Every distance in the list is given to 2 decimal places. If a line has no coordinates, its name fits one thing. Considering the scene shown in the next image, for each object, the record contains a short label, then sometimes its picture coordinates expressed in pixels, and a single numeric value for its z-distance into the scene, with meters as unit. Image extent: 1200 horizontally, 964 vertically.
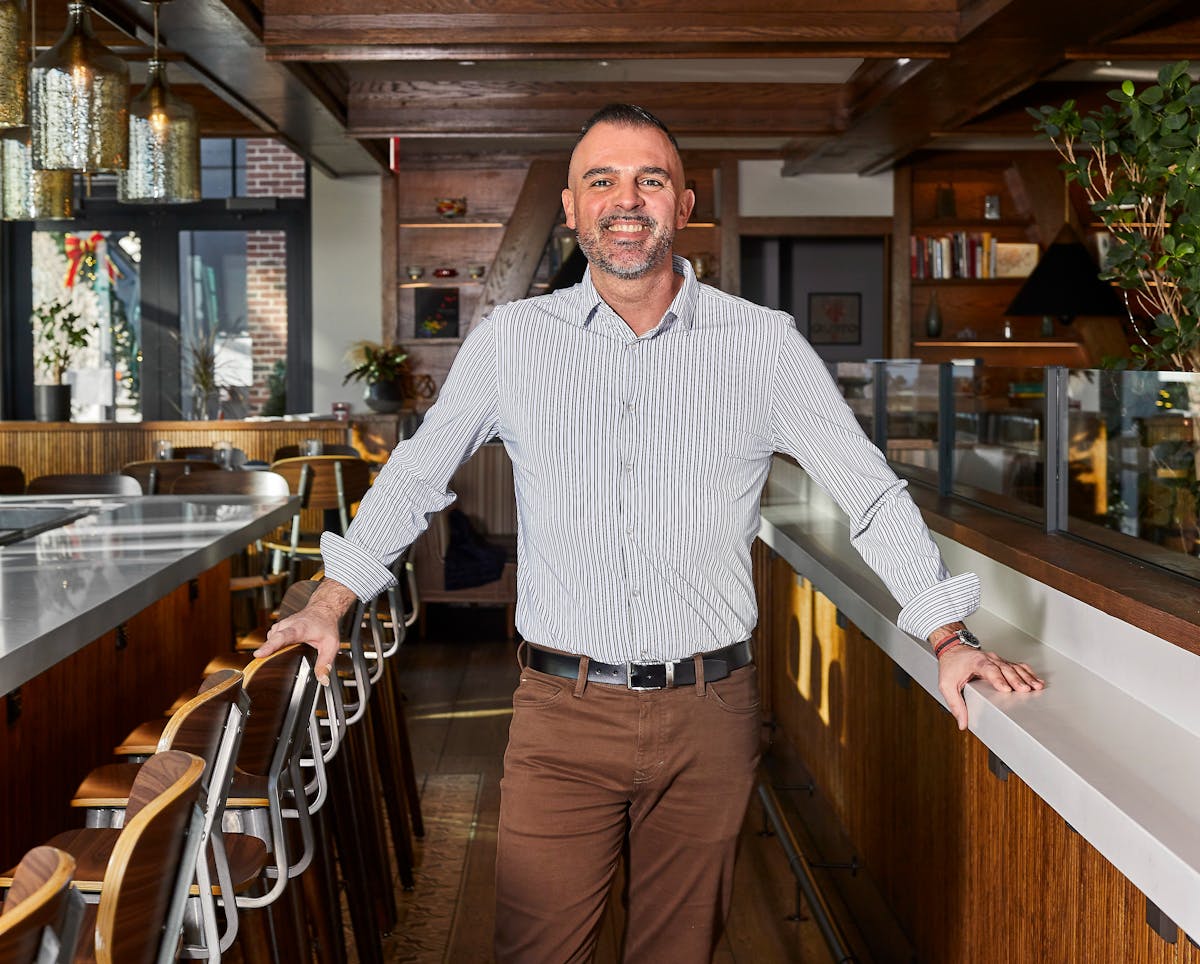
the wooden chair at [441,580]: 8.20
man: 2.18
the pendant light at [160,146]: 4.55
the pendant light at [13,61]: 3.43
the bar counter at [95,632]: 2.79
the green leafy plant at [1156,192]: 2.66
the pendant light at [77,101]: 3.89
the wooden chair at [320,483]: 6.71
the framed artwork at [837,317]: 11.30
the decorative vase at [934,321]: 10.60
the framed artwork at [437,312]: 11.05
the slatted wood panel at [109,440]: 9.55
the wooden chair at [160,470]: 7.53
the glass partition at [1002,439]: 2.96
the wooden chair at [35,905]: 1.15
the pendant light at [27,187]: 5.34
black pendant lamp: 7.98
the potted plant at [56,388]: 9.41
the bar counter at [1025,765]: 1.69
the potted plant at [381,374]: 10.32
